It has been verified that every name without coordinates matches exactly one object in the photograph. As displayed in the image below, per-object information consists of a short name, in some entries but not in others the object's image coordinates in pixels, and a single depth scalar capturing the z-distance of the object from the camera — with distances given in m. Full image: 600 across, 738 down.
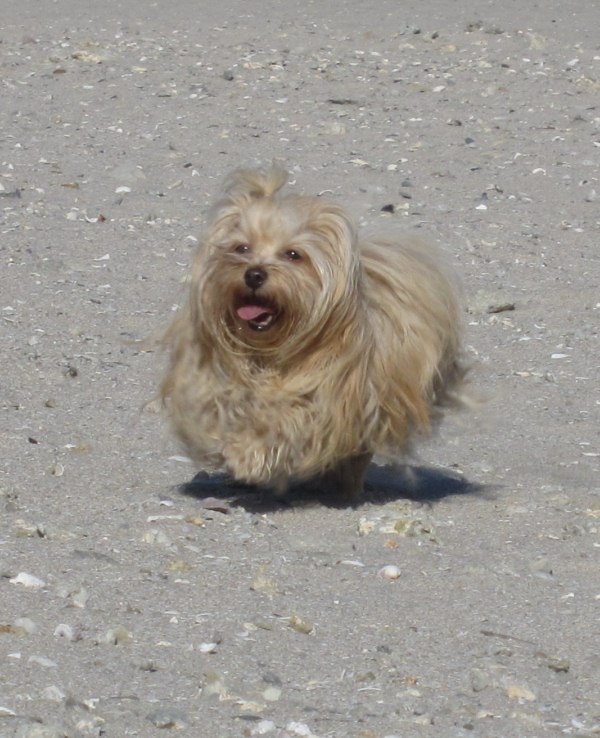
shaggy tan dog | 9.63
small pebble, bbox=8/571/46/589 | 8.66
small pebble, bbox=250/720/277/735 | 7.07
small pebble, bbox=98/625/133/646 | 7.96
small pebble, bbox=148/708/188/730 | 7.05
